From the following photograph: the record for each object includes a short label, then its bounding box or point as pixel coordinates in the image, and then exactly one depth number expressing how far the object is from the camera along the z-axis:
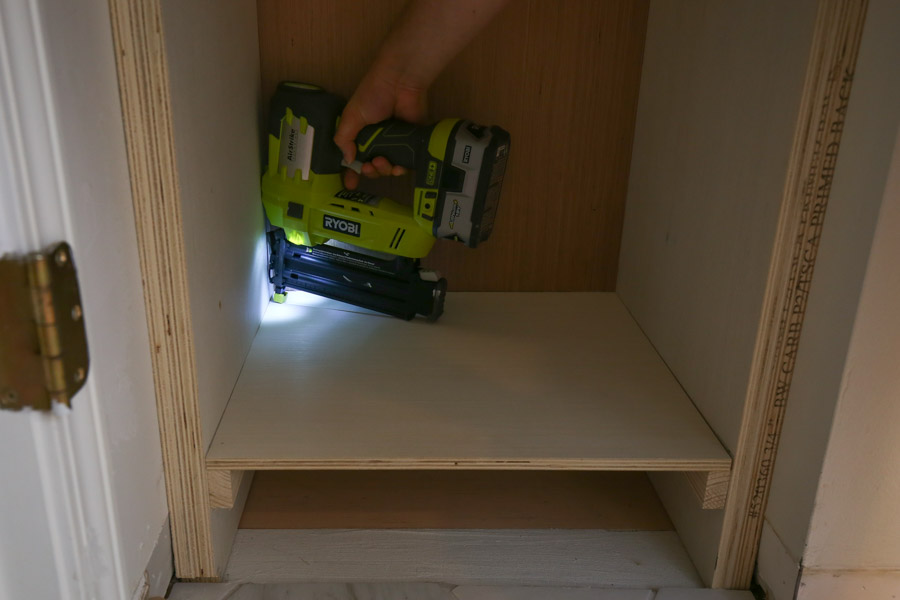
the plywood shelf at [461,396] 1.02
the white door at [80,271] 0.42
